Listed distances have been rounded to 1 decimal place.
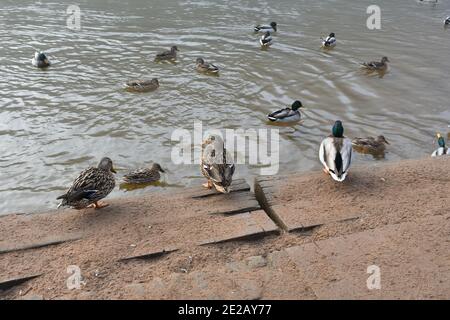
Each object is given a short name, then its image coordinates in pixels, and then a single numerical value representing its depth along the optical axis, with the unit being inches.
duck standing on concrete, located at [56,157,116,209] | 190.7
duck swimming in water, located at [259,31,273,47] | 573.0
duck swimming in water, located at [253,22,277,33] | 625.0
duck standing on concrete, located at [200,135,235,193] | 199.2
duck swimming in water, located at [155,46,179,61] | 495.2
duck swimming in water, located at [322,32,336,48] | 569.9
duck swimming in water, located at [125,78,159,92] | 413.1
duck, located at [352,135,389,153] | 321.1
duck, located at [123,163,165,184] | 273.4
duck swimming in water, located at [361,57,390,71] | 493.7
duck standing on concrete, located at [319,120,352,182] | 200.1
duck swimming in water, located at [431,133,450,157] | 302.5
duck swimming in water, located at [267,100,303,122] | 359.6
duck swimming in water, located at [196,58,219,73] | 461.7
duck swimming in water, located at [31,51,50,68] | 465.7
